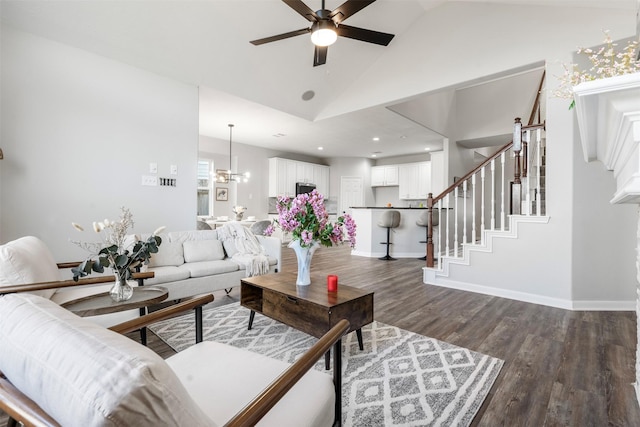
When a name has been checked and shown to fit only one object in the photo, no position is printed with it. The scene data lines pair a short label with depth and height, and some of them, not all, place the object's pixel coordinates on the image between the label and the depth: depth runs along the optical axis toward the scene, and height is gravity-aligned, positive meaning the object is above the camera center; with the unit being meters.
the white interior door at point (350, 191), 9.49 +0.67
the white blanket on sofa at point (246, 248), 3.52 -0.46
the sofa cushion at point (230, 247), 3.79 -0.45
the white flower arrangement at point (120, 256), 1.80 -0.29
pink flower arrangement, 2.24 -0.08
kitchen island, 6.28 -0.49
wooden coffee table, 1.97 -0.66
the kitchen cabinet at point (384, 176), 9.12 +1.15
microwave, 8.46 +0.72
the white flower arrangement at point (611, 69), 1.06 +0.53
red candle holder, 2.20 -0.53
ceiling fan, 2.51 +1.69
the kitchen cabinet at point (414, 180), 8.43 +0.93
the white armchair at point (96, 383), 0.47 -0.30
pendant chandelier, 6.67 +0.81
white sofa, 3.00 -0.59
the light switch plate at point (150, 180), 3.78 +0.39
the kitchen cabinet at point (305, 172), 8.54 +1.16
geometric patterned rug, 1.54 -1.01
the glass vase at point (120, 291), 1.95 -0.52
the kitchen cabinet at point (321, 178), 9.14 +1.05
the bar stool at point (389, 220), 5.95 -0.15
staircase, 3.41 -0.06
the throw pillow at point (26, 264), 1.73 -0.34
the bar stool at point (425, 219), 5.90 -0.13
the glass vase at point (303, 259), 2.28 -0.37
